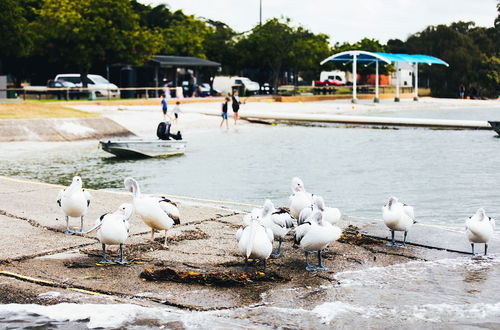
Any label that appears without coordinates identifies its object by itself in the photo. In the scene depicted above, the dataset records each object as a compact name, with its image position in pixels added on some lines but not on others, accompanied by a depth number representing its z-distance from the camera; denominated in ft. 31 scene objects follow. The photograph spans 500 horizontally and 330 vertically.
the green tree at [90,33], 168.35
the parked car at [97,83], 173.75
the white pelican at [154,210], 31.07
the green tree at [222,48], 251.19
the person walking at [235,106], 130.00
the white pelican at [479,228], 31.55
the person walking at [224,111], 122.83
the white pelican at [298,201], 34.68
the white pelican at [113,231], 28.27
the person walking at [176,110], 117.93
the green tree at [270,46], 234.38
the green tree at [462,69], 272.72
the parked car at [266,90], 236.10
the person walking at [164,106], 118.27
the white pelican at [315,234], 28.14
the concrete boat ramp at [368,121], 125.18
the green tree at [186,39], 230.27
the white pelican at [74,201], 33.63
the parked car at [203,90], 206.50
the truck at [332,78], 273.33
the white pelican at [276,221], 30.68
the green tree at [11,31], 127.95
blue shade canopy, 190.29
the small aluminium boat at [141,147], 81.46
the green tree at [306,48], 233.55
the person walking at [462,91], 262.94
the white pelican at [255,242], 27.37
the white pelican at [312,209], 30.63
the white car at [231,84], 224.00
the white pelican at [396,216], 33.01
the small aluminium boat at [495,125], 110.52
